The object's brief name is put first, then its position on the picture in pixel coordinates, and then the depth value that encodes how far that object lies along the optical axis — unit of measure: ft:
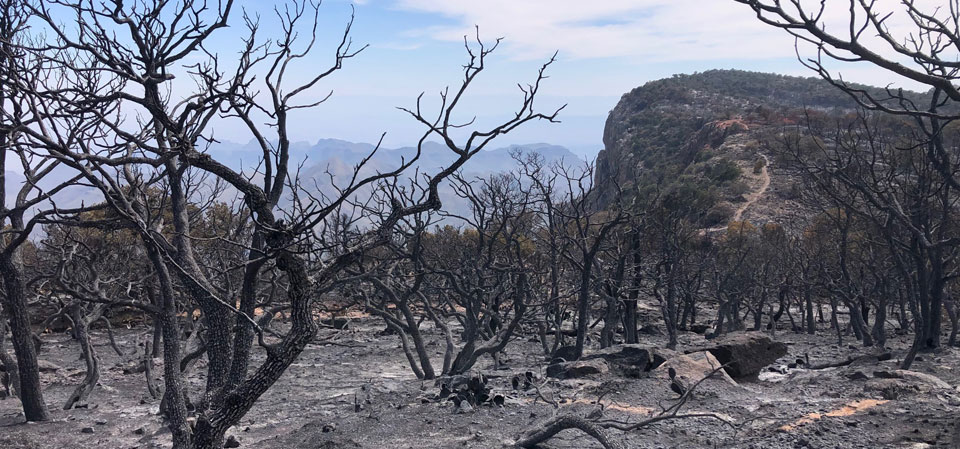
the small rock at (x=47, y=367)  48.96
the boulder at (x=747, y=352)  36.88
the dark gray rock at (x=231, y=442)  28.26
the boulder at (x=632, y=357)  37.03
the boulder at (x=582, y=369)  36.52
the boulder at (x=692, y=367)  34.47
